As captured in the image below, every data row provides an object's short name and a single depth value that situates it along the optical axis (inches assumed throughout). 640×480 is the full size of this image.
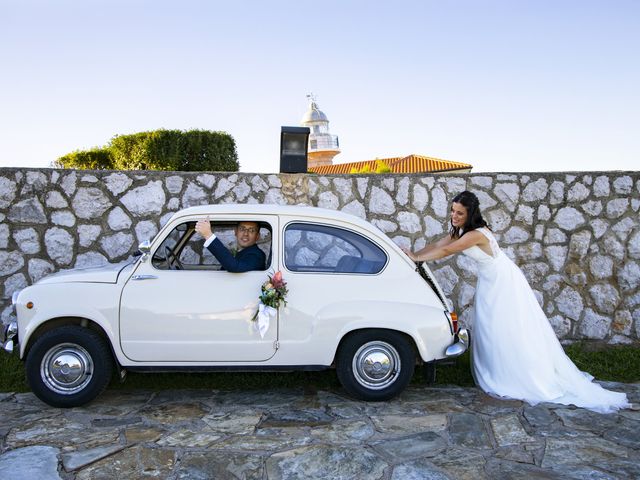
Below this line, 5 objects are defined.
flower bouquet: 208.5
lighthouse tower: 2679.6
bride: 232.4
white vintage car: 211.6
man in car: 211.9
